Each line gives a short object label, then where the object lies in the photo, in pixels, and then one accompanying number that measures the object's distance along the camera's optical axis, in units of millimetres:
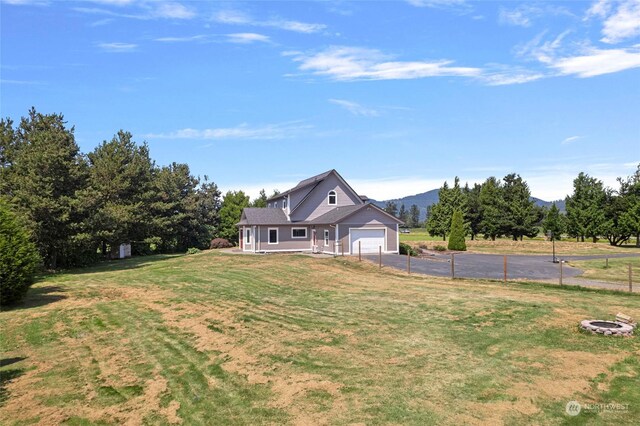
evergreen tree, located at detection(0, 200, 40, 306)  14641
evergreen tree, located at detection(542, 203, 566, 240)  65356
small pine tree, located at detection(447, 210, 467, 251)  46312
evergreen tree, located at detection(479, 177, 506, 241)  62812
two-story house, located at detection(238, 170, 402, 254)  36406
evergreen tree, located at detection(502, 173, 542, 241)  61238
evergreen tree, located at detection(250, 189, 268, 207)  71250
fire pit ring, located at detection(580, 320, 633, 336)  10461
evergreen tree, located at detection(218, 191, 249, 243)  58812
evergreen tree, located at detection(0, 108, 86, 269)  25844
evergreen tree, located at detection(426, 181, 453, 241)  66062
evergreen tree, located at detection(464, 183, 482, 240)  70188
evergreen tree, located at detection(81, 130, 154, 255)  38497
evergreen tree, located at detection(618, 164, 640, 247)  55906
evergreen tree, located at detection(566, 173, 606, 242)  58719
